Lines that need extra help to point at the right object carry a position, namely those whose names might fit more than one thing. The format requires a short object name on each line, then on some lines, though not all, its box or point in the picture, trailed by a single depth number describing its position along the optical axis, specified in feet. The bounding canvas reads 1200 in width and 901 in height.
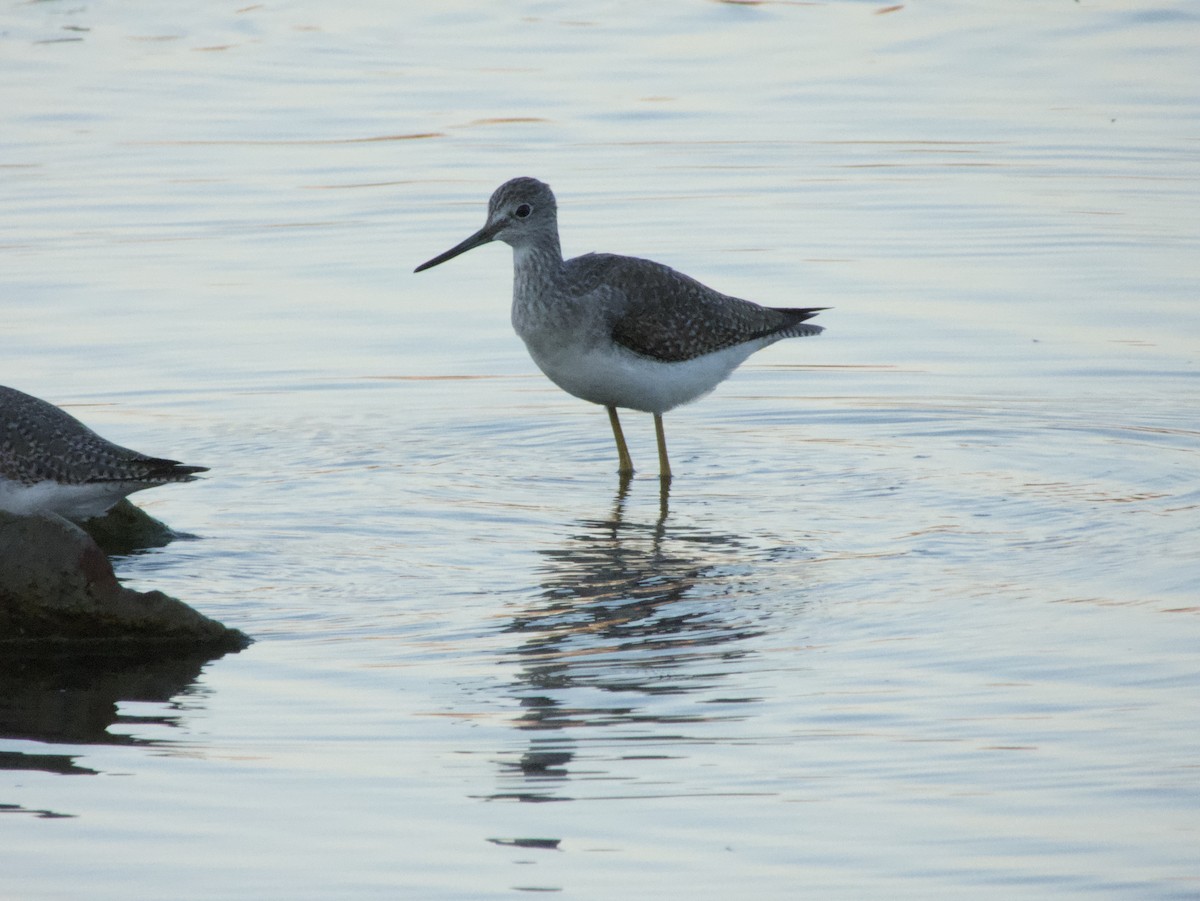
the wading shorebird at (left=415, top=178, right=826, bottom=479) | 66.90
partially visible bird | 55.47
